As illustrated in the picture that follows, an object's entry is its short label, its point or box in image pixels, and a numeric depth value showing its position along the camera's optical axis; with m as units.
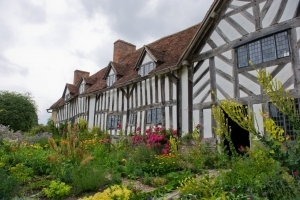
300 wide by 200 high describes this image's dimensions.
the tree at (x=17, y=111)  22.09
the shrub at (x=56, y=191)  5.00
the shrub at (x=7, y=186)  4.09
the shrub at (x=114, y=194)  3.14
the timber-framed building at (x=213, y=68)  7.64
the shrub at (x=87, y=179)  5.31
